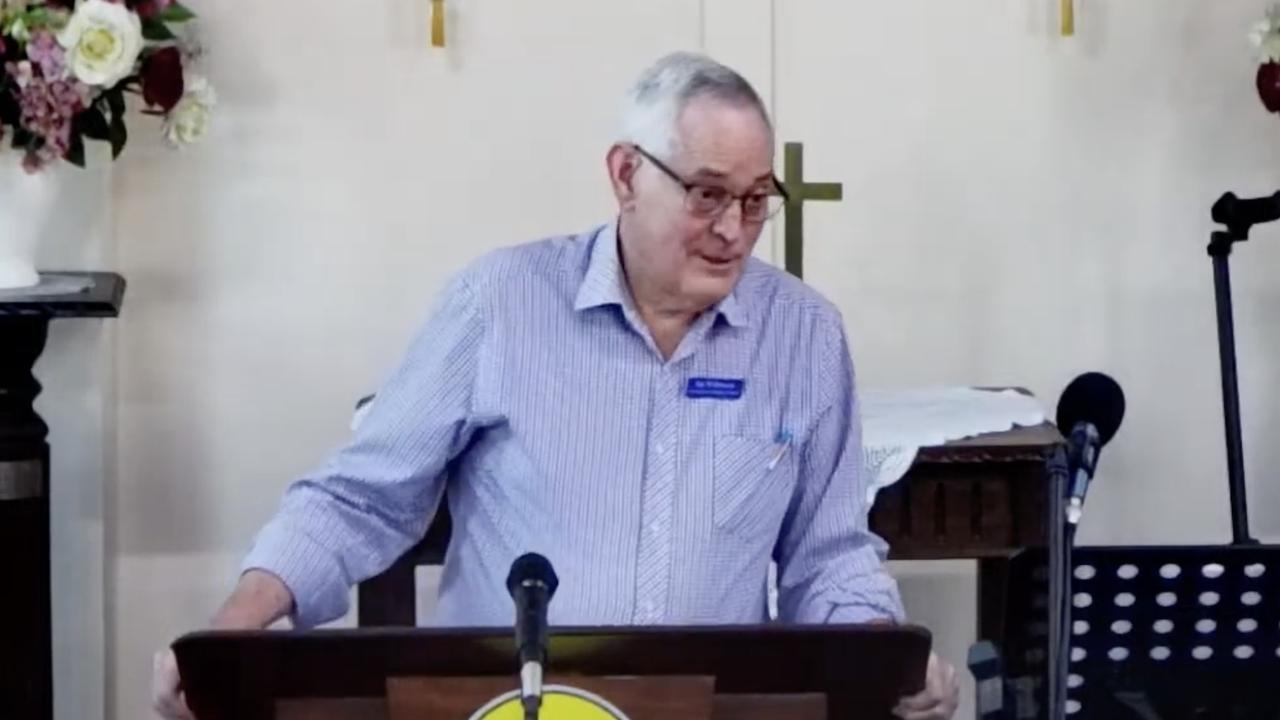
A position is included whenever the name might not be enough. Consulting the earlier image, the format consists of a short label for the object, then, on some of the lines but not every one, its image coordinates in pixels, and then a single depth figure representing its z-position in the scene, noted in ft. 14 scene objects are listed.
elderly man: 14.20
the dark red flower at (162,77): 21.09
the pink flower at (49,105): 20.01
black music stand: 13.17
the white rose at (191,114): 21.79
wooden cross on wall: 21.83
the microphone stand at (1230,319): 21.44
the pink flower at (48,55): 19.80
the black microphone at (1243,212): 21.22
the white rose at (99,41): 19.80
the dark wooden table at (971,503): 20.03
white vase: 20.92
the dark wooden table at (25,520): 20.67
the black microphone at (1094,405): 13.48
